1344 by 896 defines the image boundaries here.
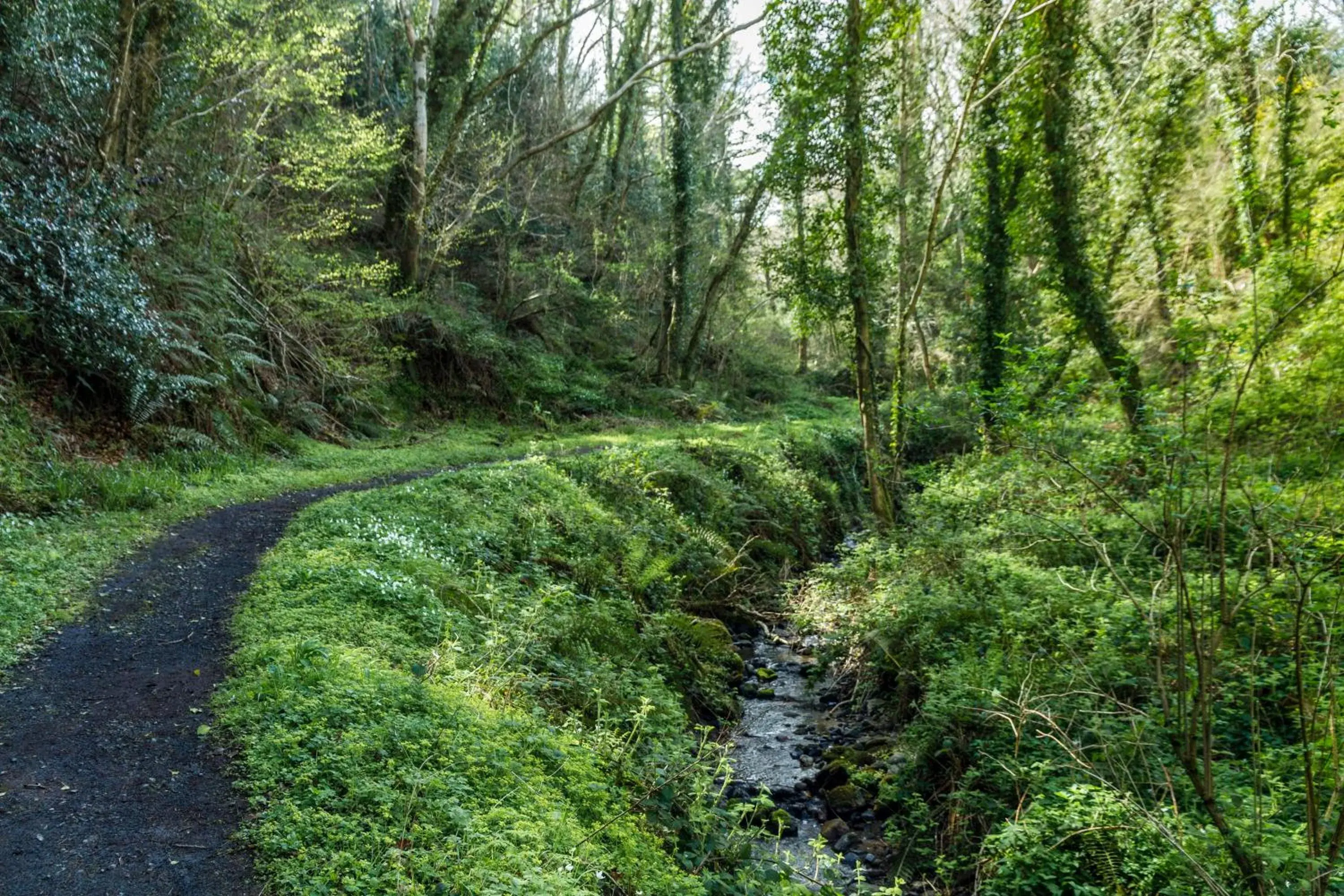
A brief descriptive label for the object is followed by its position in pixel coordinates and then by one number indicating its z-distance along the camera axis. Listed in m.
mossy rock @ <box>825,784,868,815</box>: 7.07
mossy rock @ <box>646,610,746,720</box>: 8.60
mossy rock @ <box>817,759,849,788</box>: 7.45
